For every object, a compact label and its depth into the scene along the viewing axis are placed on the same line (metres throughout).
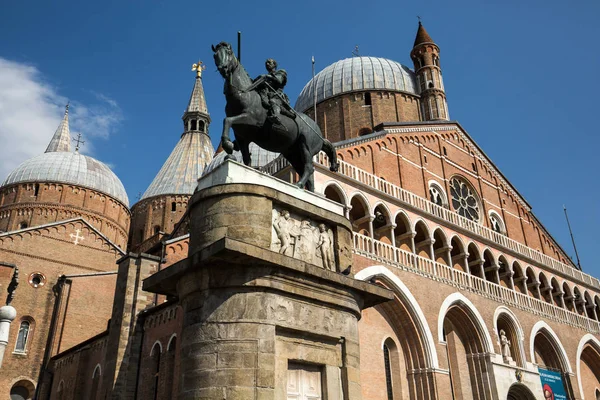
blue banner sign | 23.72
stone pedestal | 6.59
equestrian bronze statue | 7.92
